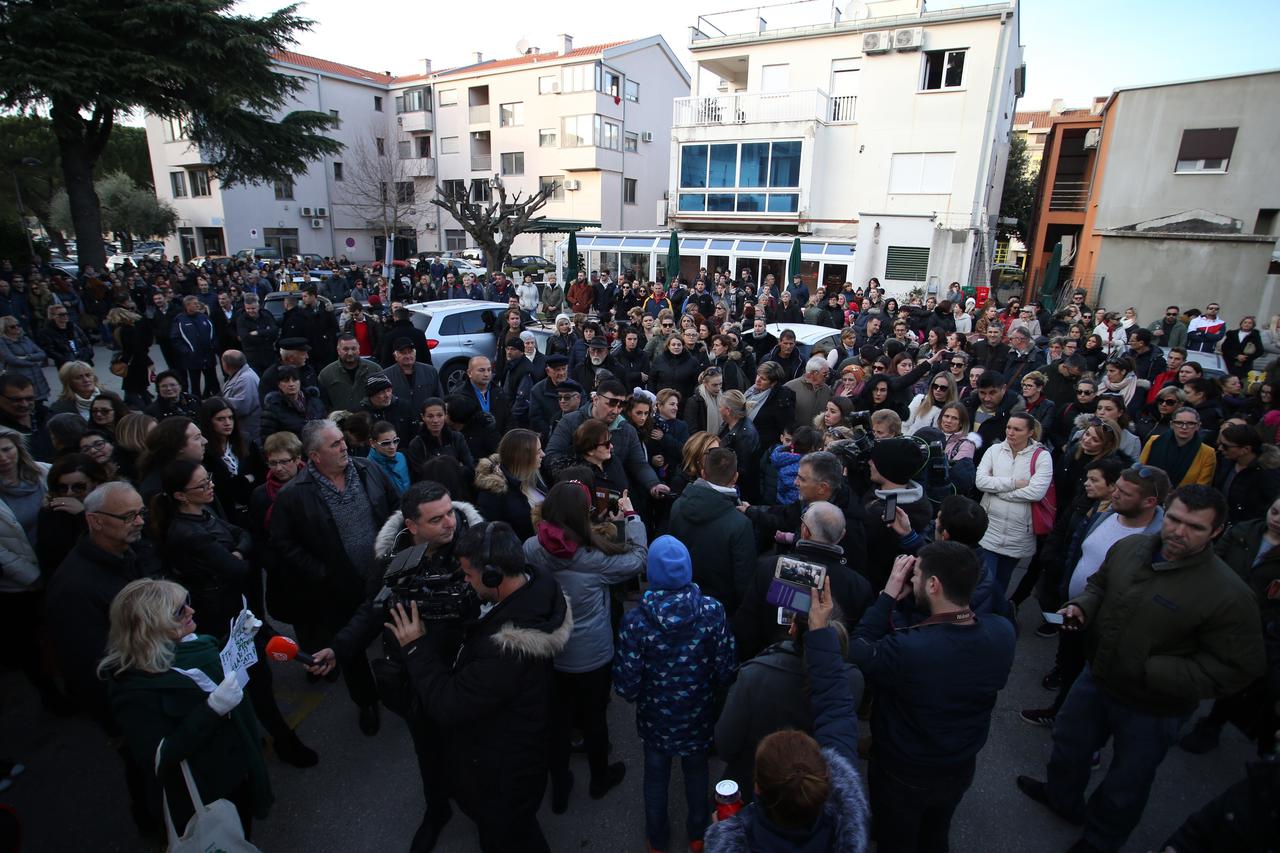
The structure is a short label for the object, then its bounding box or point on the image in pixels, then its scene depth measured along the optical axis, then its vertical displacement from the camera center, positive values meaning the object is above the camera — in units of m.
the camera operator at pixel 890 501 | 3.27 -1.18
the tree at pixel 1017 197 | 34.75 +4.47
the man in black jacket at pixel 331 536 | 3.50 -1.59
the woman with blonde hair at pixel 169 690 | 2.25 -1.60
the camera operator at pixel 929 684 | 2.26 -1.47
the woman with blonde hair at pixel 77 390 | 5.15 -1.19
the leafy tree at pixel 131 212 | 40.03 +2.27
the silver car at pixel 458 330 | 10.30 -1.19
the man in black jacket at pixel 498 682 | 2.21 -1.48
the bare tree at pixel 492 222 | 19.22 +1.17
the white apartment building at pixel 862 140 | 21.17 +4.81
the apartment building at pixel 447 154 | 36.09 +6.42
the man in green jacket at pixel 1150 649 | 2.50 -1.50
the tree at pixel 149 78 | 15.80 +4.65
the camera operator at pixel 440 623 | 2.33 -1.44
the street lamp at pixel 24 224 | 18.87 +0.62
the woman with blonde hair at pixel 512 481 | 3.69 -1.28
